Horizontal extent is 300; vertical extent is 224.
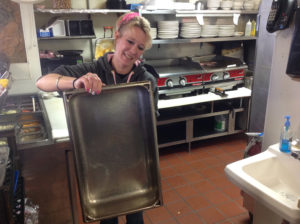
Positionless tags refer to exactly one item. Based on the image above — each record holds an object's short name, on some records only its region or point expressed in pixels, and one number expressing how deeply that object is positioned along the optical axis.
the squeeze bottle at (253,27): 3.69
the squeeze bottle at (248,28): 3.65
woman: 1.26
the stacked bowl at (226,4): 3.42
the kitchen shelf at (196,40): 3.14
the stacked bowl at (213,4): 3.39
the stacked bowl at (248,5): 3.52
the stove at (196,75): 3.24
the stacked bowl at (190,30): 3.24
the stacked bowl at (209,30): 3.35
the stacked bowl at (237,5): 3.47
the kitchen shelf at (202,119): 3.26
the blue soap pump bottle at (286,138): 1.50
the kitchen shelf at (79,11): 2.58
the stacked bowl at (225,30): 3.44
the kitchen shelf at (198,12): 3.01
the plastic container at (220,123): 3.54
